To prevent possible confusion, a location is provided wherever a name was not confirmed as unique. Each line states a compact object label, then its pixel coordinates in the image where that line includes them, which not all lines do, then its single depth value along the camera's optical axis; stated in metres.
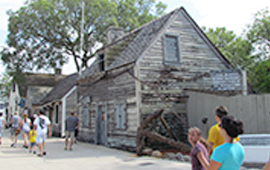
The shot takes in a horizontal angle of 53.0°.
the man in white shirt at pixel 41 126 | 10.32
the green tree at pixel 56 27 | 27.97
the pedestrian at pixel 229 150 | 2.92
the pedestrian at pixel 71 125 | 12.42
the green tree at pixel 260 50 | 20.64
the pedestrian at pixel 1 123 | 12.81
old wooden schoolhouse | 11.95
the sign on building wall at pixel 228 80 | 12.23
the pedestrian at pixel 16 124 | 13.16
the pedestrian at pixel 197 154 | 3.63
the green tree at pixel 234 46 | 23.84
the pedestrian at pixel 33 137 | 10.88
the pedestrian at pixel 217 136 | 4.63
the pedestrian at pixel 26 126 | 12.70
